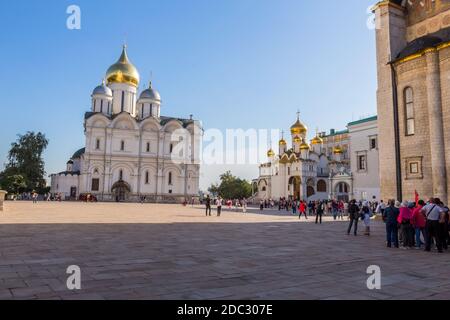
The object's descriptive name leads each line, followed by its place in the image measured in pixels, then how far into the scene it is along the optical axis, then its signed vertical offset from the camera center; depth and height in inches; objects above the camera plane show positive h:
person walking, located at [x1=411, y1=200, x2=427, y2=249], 380.5 -25.8
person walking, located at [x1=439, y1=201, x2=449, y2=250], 360.8 -31.4
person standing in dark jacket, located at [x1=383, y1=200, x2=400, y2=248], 391.9 -31.2
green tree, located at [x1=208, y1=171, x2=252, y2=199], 3435.0 +85.7
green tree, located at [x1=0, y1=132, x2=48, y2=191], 2322.8 +236.0
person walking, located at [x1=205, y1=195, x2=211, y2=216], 911.7 -17.3
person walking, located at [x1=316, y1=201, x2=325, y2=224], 746.2 -30.2
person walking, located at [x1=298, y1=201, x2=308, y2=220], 932.6 -29.8
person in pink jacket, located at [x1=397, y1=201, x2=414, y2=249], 382.3 -32.0
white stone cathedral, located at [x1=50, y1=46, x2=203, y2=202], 2117.4 +294.2
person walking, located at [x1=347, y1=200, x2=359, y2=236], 516.5 -22.3
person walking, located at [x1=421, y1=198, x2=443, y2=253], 360.9 -27.6
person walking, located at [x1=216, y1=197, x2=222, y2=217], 907.7 -24.8
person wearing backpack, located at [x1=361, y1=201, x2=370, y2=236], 510.2 -36.3
